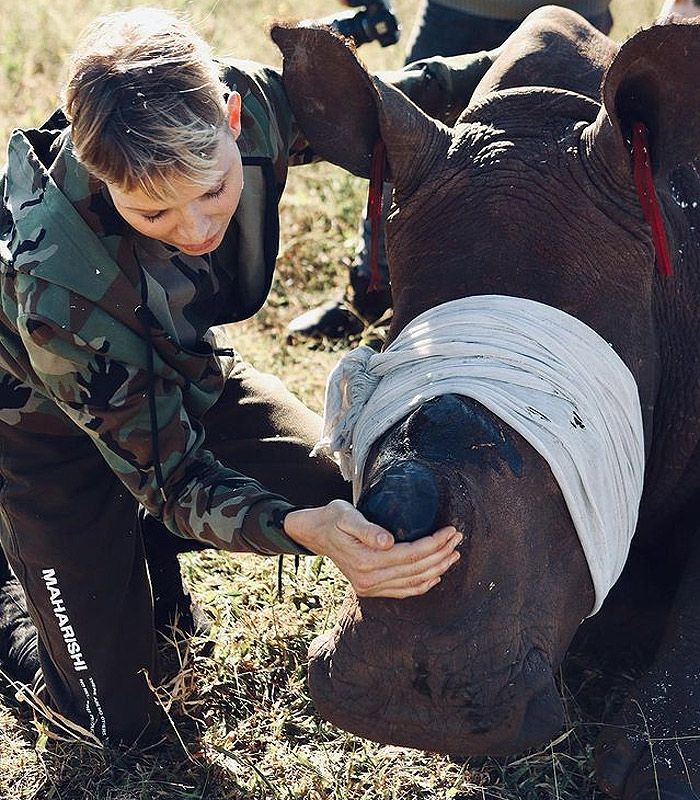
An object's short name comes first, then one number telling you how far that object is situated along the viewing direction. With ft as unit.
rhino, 9.25
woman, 10.08
